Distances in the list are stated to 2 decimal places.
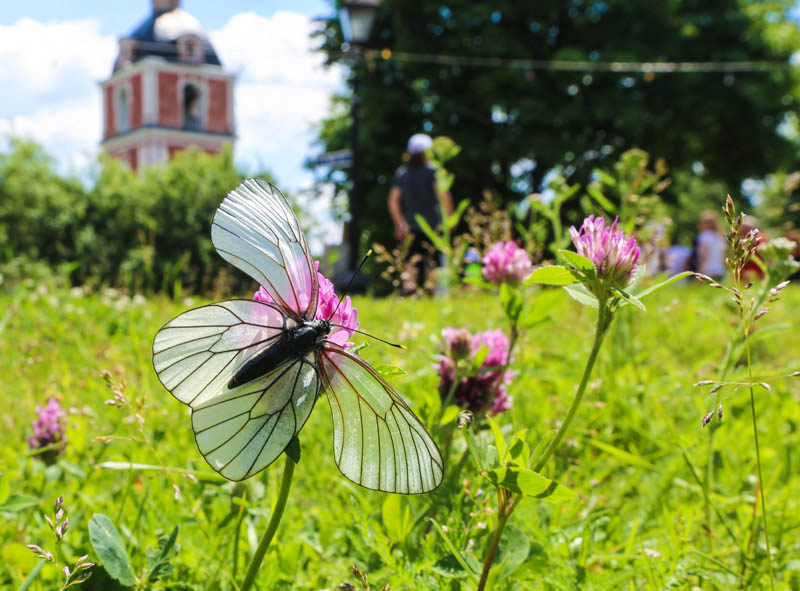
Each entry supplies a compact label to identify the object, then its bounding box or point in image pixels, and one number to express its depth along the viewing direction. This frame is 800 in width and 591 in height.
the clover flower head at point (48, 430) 0.26
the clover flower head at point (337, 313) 0.15
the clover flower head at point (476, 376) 0.22
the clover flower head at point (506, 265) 0.25
